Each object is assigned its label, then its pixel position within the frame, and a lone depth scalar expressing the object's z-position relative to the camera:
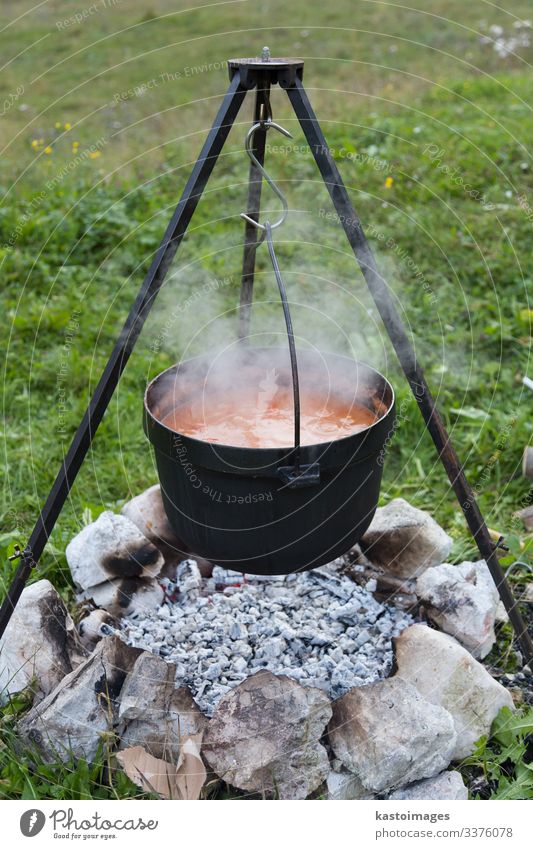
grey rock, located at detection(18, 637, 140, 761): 2.06
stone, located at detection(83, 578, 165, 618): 2.56
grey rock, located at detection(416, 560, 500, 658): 2.44
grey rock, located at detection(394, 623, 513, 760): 2.16
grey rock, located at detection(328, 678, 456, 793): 1.98
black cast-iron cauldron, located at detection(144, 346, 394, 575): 1.88
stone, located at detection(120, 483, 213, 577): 2.77
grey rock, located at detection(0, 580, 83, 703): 2.25
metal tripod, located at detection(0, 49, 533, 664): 1.95
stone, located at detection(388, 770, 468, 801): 1.99
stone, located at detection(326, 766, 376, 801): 2.02
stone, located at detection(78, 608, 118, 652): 2.44
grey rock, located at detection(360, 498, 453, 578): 2.69
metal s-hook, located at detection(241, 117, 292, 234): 1.91
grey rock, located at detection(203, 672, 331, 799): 1.98
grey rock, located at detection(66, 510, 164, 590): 2.57
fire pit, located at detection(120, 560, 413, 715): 2.30
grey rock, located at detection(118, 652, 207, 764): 2.10
